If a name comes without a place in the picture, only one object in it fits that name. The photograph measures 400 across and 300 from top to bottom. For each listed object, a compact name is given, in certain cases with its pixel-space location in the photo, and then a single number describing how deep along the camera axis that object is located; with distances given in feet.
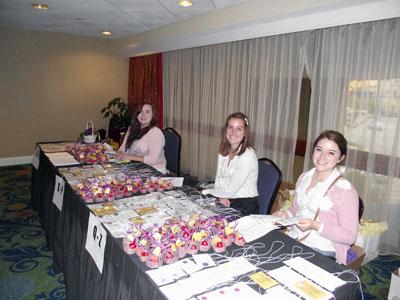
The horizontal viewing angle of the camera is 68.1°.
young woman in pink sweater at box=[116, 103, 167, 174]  9.45
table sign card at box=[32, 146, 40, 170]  10.05
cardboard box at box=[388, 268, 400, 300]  6.23
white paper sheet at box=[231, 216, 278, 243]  4.64
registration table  3.71
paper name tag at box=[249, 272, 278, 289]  3.44
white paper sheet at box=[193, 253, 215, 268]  3.83
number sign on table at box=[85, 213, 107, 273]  4.64
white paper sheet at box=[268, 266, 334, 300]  3.28
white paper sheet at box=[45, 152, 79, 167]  8.34
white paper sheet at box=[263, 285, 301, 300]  3.24
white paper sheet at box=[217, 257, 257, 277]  3.67
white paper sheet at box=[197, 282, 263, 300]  3.20
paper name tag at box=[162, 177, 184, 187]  6.86
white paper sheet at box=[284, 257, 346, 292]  3.49
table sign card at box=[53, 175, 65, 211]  6.88
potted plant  18.47
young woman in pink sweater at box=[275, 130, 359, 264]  4.89
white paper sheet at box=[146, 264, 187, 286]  3.45
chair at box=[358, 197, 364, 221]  5.53
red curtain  17.63
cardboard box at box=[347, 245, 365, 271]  7.26
